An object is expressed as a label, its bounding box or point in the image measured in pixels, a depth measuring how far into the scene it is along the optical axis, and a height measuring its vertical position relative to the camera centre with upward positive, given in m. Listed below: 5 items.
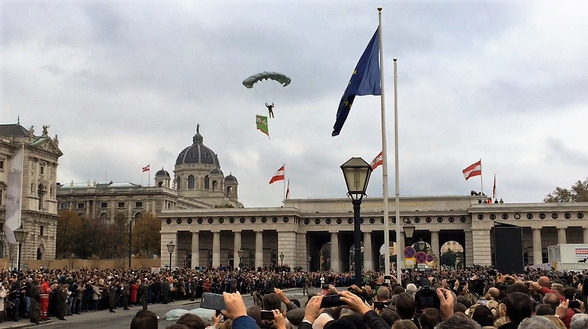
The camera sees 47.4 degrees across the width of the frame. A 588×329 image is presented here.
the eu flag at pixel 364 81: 21.72 +5.60
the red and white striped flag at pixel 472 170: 60.03 +7.03
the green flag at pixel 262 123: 63.19 +12.00
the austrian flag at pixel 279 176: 71.56 +7.84
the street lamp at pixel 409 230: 28.93 +0.83
